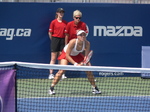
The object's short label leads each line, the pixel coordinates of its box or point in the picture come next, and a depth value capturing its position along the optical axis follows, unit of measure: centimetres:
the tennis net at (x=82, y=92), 1418
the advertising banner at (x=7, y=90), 1073
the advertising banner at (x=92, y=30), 2102
